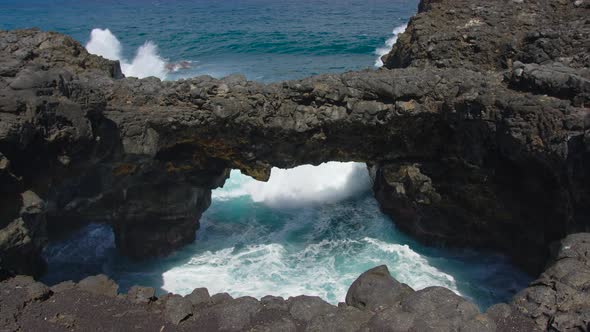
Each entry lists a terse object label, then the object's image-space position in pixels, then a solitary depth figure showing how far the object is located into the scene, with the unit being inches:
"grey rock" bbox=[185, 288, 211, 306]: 358.3
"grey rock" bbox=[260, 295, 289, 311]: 348.8
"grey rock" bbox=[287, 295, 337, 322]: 338.6
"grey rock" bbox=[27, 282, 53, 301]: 346.3
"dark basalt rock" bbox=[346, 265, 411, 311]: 342.6
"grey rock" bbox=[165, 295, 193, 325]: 340.2
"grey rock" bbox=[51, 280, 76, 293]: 361.1
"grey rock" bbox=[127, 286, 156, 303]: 356.2
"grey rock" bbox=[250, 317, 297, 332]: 329.1
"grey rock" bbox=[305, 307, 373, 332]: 323.0
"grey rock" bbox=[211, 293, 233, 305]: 359.3
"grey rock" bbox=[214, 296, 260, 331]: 334.6
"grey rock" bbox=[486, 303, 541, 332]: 316.8
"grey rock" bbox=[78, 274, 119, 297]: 367.6
